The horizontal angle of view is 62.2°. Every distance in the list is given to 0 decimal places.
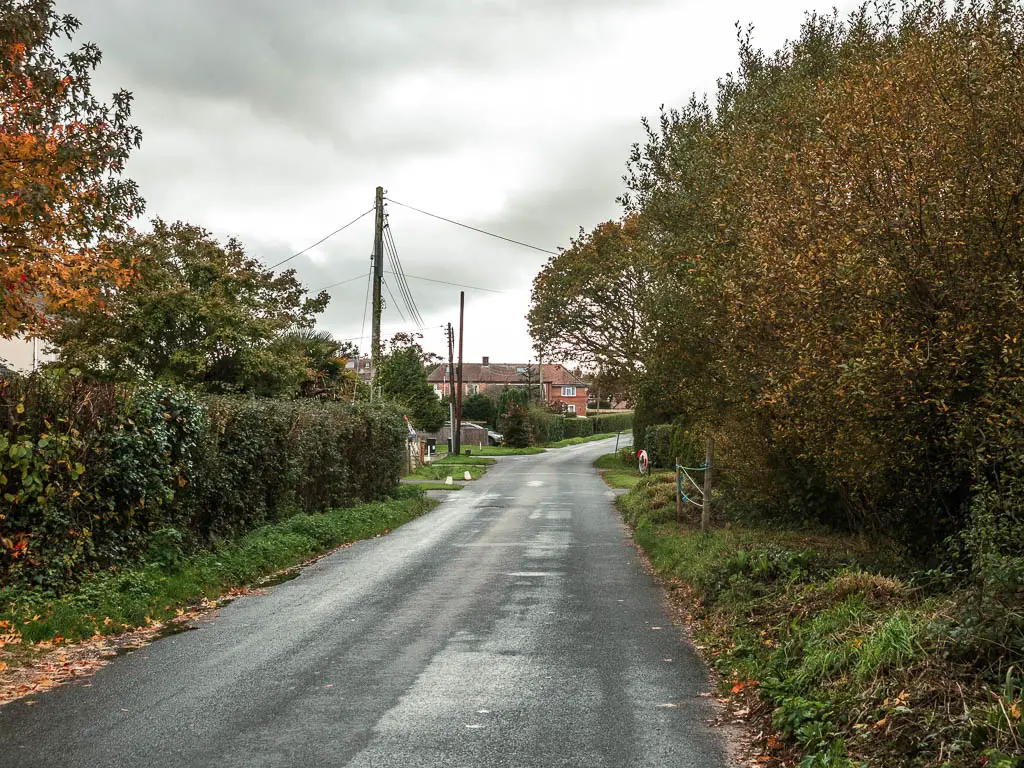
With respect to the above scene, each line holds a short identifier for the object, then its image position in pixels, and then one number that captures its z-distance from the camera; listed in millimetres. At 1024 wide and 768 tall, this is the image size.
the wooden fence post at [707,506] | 15081
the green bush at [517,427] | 65250
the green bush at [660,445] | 37297
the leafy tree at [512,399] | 69781
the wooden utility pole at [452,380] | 56375
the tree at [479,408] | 85188
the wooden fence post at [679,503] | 18141
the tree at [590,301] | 40188
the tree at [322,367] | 29391
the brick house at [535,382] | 115812
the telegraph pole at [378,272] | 26503
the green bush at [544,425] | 67938
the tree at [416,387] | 63219
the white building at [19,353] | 34850
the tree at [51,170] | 12562
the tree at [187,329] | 24453
